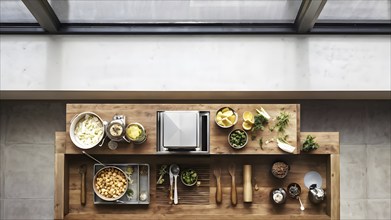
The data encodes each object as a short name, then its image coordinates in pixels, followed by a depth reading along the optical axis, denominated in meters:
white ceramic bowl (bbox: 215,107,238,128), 3.67
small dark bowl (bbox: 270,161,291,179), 3.78
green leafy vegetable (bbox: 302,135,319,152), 3.68
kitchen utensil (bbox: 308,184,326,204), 3.75
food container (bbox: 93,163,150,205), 3.80
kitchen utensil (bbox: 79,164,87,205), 3.82
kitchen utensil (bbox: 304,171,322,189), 3.87
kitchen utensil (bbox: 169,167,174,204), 3.81
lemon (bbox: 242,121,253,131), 3.69
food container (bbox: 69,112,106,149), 3.67
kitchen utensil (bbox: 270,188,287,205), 3.75
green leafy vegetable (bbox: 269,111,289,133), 3.67
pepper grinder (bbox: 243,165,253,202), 3.79
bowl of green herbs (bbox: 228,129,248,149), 3.67
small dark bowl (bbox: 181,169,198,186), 3.81
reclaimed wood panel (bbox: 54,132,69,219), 3.68
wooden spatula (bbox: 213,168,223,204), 3.82
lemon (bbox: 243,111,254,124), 3.68
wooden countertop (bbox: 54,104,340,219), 3.70
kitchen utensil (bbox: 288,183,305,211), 3.80
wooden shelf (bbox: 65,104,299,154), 3.69
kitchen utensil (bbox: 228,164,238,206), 3.81
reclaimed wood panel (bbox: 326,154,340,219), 3.67
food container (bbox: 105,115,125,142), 3.59
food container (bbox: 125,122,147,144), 3.63
